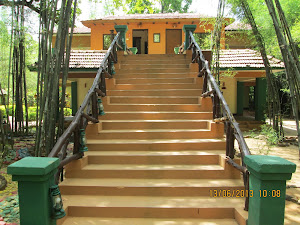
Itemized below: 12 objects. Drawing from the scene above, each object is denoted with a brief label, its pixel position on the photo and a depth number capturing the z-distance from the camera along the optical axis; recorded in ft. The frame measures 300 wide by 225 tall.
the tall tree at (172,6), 83.46
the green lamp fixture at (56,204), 7.82
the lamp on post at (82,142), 11.70
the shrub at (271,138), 19.51
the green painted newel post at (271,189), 7.32
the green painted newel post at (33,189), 7.31
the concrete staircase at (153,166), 9.41
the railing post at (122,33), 25.55
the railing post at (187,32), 23.99
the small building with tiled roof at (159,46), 28.12
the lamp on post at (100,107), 15.52
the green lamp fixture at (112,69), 19.99
